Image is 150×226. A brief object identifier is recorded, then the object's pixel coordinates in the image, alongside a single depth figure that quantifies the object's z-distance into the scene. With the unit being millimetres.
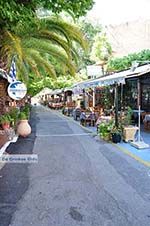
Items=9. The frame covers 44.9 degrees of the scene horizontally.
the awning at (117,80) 7427
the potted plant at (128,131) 6883
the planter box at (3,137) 6348
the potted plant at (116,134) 6883
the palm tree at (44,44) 6382
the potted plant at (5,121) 7226
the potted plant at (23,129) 8125
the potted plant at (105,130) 7180
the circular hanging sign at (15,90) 6547
